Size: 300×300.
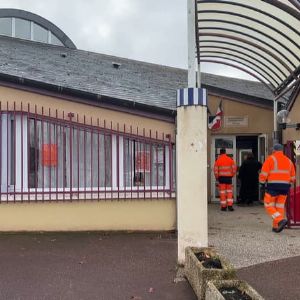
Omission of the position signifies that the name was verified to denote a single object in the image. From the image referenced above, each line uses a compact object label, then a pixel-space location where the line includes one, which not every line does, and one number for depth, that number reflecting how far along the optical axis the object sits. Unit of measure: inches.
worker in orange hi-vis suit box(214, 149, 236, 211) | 349.7
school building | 252.4
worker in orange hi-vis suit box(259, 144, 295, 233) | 255.0
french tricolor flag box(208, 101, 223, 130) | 400.4
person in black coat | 388.5
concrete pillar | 177.4
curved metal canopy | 261.8
